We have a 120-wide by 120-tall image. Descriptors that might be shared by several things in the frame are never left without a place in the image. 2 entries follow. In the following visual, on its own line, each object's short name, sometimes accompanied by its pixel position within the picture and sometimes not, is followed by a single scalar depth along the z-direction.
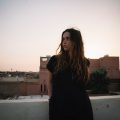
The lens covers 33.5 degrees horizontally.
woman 1.75
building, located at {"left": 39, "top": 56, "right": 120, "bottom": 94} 38.66
